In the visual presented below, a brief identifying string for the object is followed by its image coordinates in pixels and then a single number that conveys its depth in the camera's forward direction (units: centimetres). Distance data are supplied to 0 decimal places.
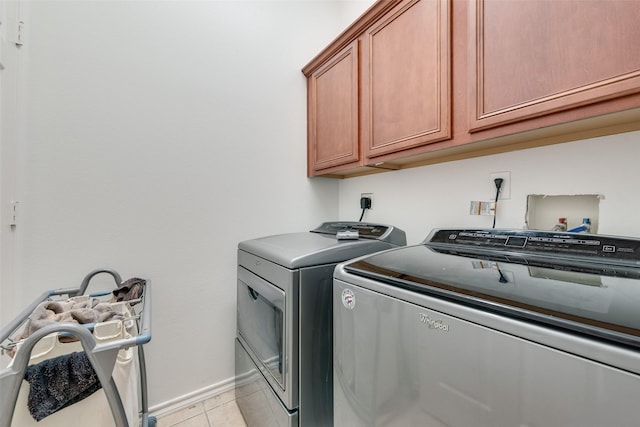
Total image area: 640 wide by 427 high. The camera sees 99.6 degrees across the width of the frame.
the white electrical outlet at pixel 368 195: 193
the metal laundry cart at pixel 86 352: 70
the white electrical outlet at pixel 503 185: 122
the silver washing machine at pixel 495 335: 45
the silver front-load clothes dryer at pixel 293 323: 109
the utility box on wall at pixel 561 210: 100
